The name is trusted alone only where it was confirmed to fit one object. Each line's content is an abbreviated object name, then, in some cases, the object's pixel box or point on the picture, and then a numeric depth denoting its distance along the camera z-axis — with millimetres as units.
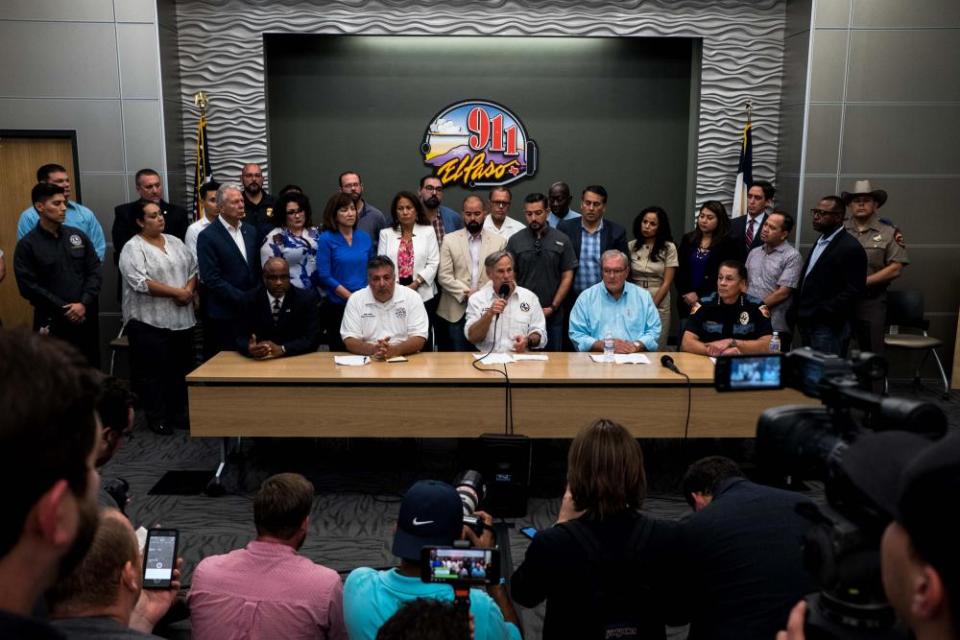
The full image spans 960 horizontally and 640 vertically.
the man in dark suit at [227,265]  5672
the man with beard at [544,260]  5844
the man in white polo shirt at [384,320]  4988
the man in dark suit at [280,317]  4867
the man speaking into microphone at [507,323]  5125
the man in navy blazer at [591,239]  6000
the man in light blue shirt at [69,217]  5867
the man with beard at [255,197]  6371
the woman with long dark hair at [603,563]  2094
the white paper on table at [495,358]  4707
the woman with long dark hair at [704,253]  5926
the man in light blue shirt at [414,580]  1970
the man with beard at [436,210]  6344
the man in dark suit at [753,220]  6195
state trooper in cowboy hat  6215
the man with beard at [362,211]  6168
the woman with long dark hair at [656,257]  6016
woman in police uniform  4793
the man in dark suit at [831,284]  5574
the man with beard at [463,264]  5926
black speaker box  4023
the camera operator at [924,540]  803
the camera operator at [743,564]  2061
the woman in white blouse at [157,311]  5551
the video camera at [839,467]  1186
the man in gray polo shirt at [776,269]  5816
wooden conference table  4348
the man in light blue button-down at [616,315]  5176
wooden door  6789
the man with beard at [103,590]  1513
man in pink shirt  2176
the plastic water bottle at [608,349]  4802
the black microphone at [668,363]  4559
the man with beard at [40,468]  788
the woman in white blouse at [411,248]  5867
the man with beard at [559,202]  6434
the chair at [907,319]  6504
